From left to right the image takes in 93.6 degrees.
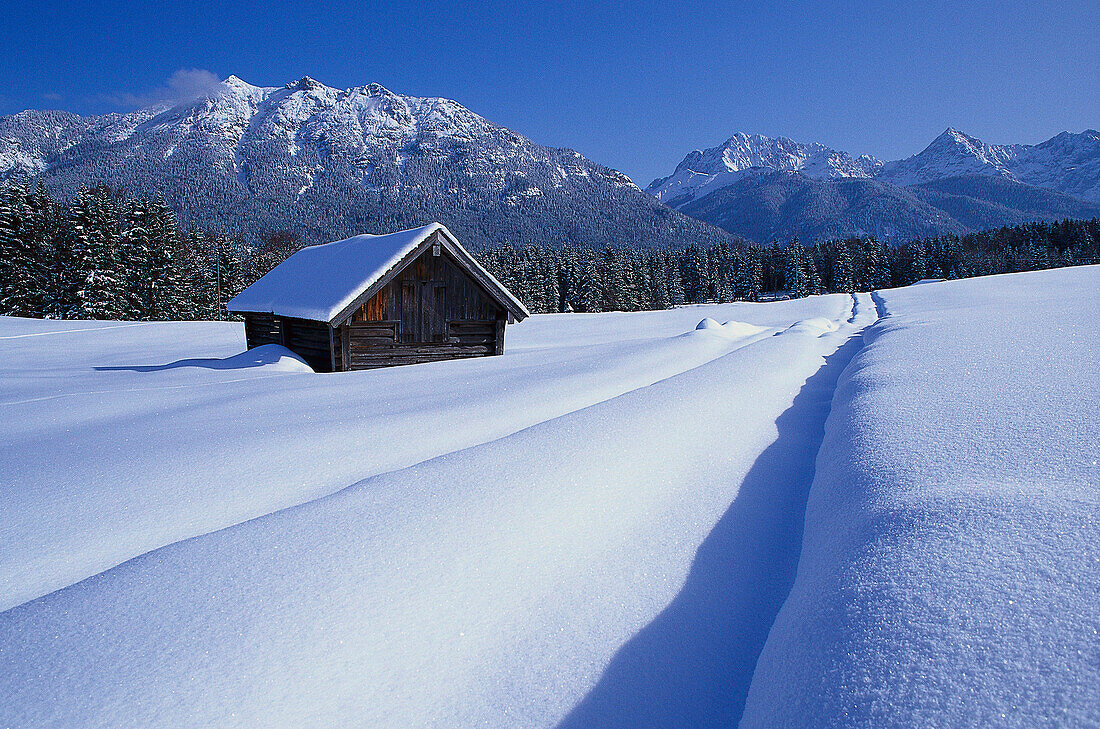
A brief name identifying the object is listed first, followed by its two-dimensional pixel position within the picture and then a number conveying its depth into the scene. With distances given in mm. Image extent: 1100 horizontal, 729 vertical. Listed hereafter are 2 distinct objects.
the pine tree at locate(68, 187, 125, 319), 33219
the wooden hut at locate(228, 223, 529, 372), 13172
